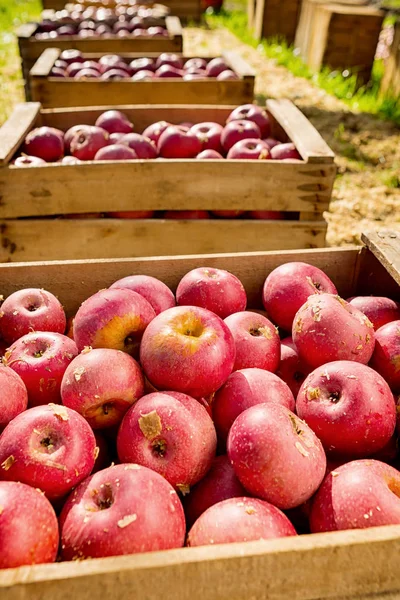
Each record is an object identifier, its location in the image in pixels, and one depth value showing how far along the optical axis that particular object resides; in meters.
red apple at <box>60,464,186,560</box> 0.44
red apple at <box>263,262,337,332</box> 0.68
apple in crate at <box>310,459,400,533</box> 0.47
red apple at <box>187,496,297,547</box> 0.45
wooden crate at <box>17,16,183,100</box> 2.00
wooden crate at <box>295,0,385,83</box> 2.67
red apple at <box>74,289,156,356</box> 0.60
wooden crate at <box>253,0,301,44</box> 3.71
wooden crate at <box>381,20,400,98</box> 2.42
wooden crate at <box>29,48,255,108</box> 1.48
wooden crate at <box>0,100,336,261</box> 1.01
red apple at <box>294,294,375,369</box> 0.60
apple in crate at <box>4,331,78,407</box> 0.58
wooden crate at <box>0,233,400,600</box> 0.40
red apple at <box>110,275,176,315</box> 0.66
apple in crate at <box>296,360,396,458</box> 0.54
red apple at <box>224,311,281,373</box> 0.62
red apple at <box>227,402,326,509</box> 0.49
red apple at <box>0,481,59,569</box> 0.42
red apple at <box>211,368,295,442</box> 0.56
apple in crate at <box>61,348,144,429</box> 0.54
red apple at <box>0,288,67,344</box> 0.65
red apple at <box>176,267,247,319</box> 0.67
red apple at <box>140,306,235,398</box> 0.55
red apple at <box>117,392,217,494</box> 0.51
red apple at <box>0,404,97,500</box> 0.48
